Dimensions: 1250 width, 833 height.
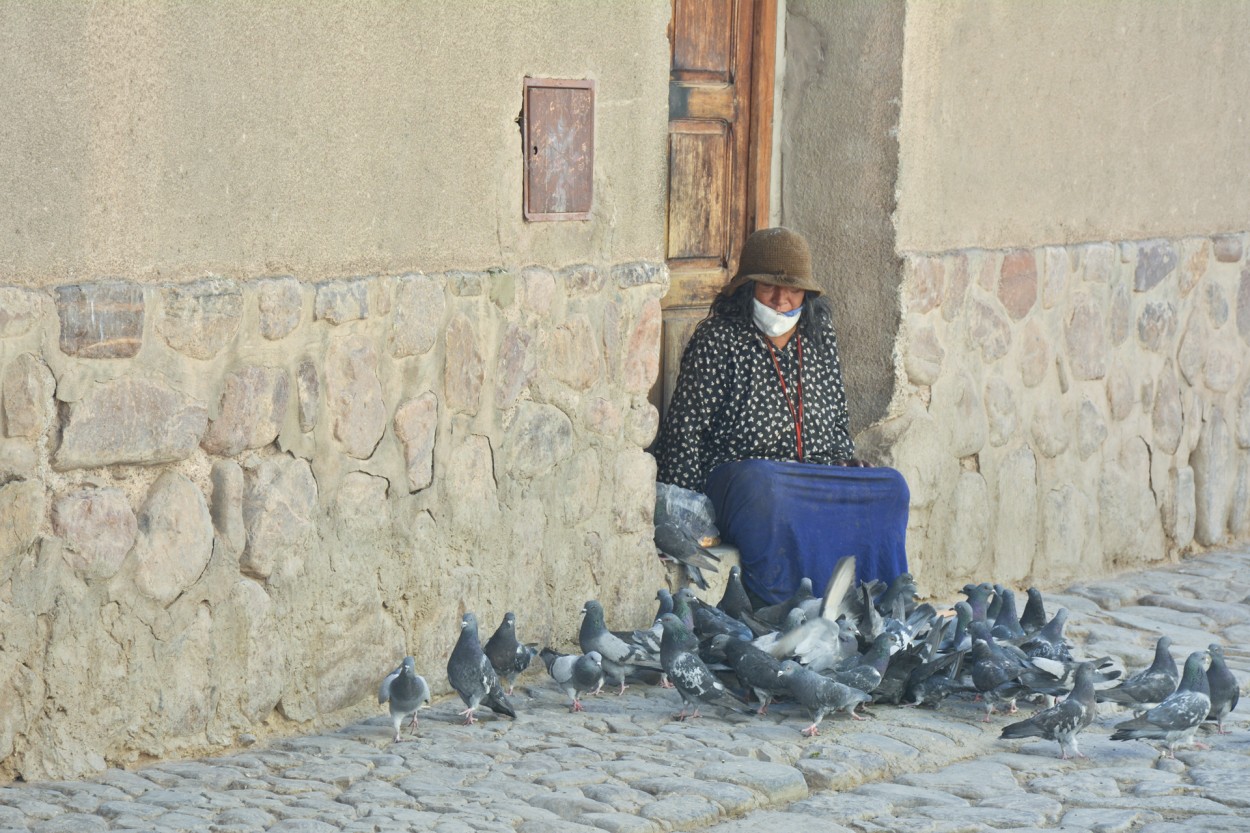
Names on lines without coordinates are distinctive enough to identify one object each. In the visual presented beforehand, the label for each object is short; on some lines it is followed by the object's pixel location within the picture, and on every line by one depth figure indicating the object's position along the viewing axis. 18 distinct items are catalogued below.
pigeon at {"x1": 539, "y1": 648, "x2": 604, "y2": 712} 11.43
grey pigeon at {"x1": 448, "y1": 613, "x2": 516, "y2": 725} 11.03
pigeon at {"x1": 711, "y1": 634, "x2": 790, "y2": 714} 11.43
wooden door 14.37
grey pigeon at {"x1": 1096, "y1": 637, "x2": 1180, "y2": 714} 11.69
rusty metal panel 12.03
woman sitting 13.70
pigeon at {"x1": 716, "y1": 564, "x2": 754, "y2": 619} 12.96
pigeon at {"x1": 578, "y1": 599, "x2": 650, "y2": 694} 11.86
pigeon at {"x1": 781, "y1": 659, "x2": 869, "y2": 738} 11.09
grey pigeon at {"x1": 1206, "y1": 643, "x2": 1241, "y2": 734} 11.62
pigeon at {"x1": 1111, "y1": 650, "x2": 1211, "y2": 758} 11.02
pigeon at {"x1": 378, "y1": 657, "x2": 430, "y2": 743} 10.67
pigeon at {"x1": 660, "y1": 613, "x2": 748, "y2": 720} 11.36
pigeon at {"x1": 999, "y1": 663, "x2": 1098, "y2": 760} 10.91
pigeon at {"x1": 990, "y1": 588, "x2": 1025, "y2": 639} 12.83
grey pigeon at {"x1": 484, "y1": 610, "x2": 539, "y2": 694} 11.45
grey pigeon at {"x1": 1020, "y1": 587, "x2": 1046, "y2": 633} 13.61
